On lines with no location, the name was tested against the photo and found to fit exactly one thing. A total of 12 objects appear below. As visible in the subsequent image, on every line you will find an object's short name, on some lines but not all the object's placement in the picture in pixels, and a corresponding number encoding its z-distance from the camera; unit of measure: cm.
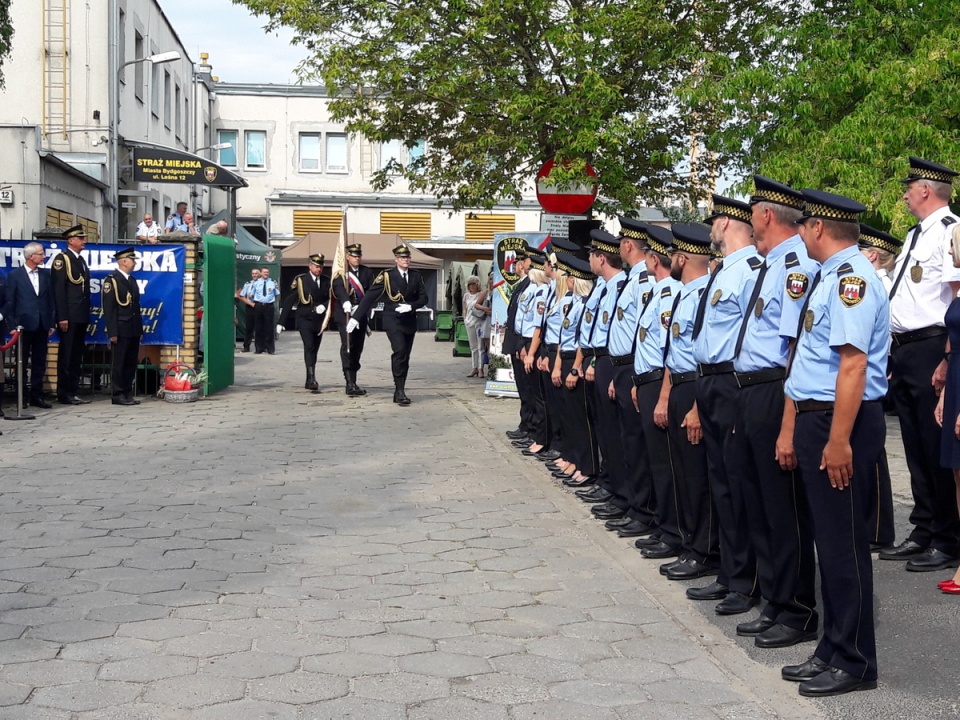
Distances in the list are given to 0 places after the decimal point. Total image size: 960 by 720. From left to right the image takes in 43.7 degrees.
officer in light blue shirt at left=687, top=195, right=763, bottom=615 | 575
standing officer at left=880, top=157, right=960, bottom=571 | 675
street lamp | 2511
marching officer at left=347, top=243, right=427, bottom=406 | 1619
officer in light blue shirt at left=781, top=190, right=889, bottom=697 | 468
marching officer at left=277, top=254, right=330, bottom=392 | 1805
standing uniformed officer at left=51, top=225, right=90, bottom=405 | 1509
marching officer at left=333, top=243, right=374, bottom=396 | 1720
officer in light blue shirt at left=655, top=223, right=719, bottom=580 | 667
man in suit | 1419
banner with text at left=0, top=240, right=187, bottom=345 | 1603
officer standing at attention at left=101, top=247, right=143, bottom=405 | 1509
